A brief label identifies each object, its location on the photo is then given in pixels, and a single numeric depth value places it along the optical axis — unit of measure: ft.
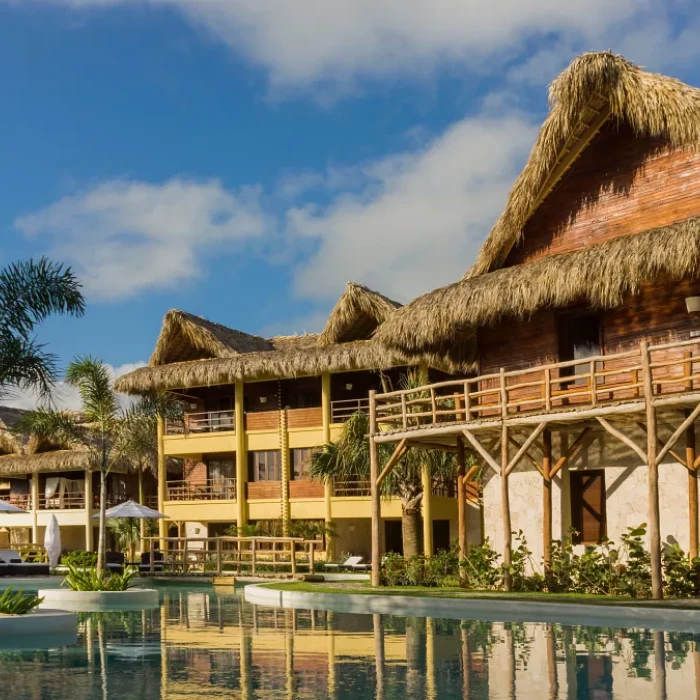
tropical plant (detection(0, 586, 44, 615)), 41.11
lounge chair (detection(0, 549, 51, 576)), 92.17
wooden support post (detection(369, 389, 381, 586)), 62.85
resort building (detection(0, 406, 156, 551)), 129.90
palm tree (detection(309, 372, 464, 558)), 80.33
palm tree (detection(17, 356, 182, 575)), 78.18
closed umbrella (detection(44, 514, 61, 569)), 102.04
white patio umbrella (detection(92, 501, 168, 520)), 90.68
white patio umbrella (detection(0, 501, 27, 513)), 97.02
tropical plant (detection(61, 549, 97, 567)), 100.06
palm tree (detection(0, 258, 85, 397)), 50.08
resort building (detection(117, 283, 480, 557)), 99.40
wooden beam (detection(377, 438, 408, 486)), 62.44
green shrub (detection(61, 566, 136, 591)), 55.72
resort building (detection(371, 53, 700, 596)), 55.52
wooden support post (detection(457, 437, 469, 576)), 63.67
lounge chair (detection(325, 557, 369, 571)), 87.45
